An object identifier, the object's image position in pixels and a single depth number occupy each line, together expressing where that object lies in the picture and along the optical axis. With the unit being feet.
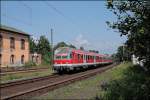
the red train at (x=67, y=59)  116.09
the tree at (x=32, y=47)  325.83
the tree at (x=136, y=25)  31.63
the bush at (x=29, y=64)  201.81
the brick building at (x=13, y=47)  186.70
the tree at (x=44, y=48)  270.46
